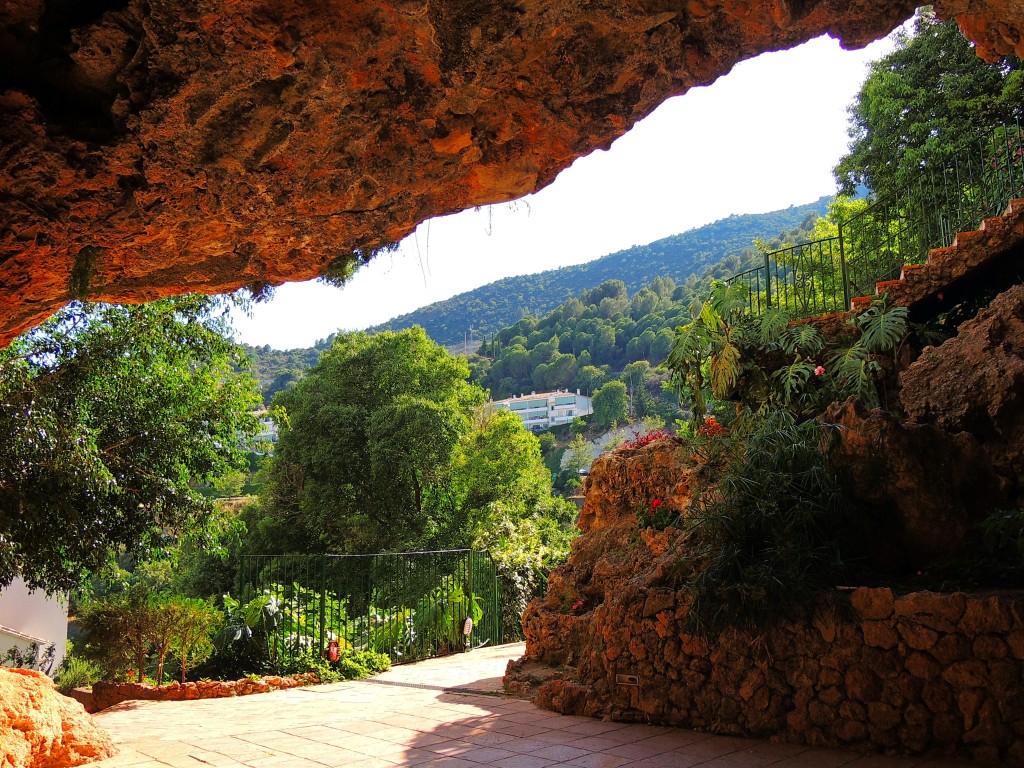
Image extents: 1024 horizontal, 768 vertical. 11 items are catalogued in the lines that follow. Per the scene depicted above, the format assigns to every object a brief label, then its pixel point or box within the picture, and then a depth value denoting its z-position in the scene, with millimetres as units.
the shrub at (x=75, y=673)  13844
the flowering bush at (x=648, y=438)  9586
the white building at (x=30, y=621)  13812
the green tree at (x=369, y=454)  21062
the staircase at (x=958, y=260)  7715
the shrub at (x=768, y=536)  5516
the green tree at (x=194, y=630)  9453
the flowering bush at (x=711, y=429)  8830
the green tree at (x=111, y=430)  7262
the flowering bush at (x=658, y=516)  8211
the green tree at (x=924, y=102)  14367
